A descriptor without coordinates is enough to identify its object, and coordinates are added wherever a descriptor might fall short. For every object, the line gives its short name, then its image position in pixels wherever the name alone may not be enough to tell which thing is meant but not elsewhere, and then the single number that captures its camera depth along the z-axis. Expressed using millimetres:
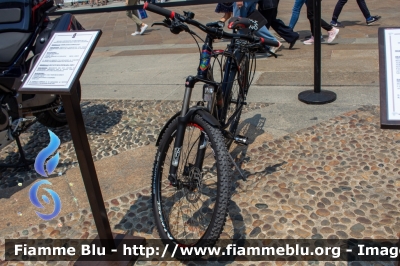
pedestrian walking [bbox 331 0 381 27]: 8336
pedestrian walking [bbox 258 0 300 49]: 6941
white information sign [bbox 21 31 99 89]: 2236
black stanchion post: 4539
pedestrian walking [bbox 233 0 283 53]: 6723
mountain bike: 2459
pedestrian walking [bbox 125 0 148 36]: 10641
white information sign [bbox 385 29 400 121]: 1899
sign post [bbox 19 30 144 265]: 2230
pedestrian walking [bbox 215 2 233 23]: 9086
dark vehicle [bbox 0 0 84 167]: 3734
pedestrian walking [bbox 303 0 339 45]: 7223
